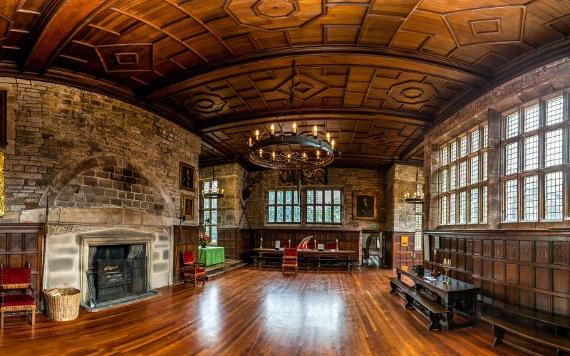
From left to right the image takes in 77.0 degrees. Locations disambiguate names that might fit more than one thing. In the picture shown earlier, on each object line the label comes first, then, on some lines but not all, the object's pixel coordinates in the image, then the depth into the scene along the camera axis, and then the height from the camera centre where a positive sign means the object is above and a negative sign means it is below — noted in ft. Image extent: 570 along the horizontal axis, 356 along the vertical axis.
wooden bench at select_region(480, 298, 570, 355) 13.21 -5.27
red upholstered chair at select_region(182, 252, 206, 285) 29.78 -6.21
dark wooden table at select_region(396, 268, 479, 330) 18.22 -5.11
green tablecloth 37.04 -6.34
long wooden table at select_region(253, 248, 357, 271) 43.62 -7.42
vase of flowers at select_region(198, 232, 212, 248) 38.07 -4.55
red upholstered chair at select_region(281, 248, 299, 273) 41.86 -7.18
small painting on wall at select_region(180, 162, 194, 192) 30.73 +1.71
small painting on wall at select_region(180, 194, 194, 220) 30.55 -0.93
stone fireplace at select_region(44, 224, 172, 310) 20.42 -4.20
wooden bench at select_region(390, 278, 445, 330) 18.08 -6.09
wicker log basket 18.22 -5.65
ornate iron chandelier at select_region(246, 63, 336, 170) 20.01 +3.14
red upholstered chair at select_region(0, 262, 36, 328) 17.42 -5.15
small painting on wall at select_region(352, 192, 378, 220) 50.01 -1.18
